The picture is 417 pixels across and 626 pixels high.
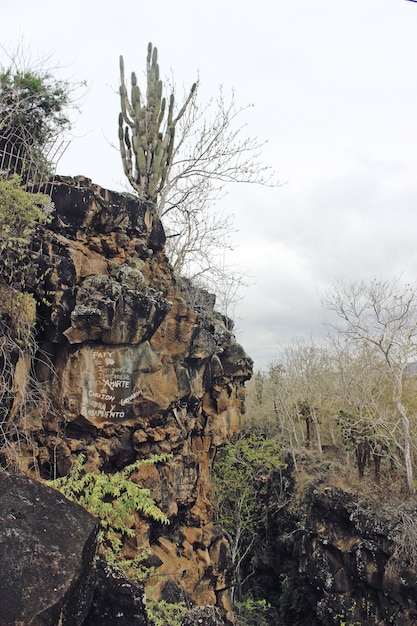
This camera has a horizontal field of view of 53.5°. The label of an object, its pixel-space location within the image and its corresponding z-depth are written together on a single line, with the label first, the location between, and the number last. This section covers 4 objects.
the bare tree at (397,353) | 13.59
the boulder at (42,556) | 2.70
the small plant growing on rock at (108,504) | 5.57
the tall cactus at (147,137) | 10.60
